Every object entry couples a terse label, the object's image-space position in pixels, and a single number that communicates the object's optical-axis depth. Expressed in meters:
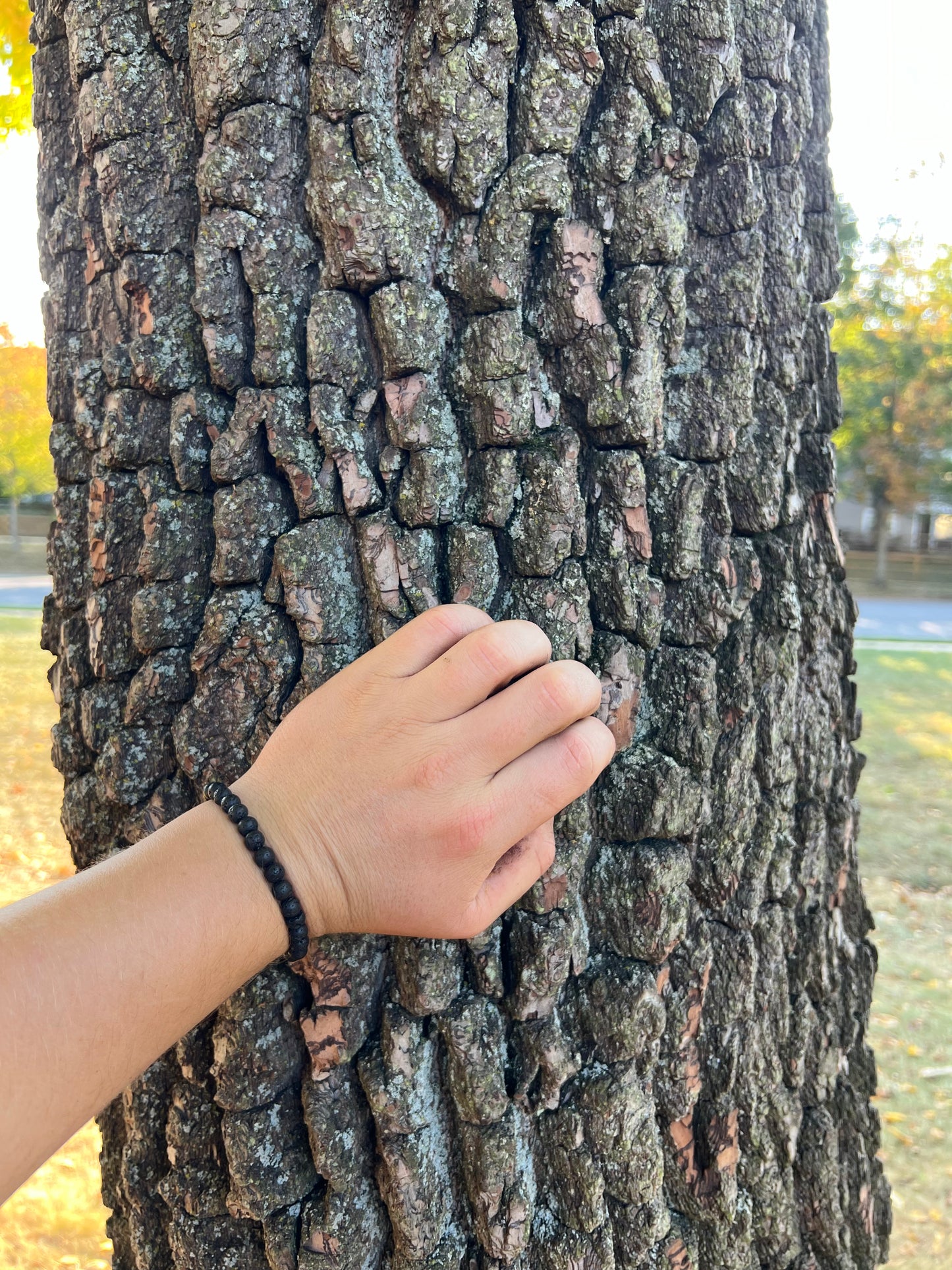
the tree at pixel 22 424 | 12.46
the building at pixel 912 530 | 21.81
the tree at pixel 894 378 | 15.05
